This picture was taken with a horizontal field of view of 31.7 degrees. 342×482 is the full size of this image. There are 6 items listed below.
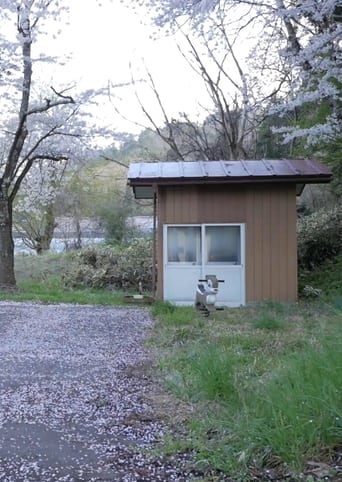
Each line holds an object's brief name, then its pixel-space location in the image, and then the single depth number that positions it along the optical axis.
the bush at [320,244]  14.48
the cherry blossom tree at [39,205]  20.02
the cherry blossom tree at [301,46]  7.88
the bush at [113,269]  14.71
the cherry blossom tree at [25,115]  12.73
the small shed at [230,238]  11.48
